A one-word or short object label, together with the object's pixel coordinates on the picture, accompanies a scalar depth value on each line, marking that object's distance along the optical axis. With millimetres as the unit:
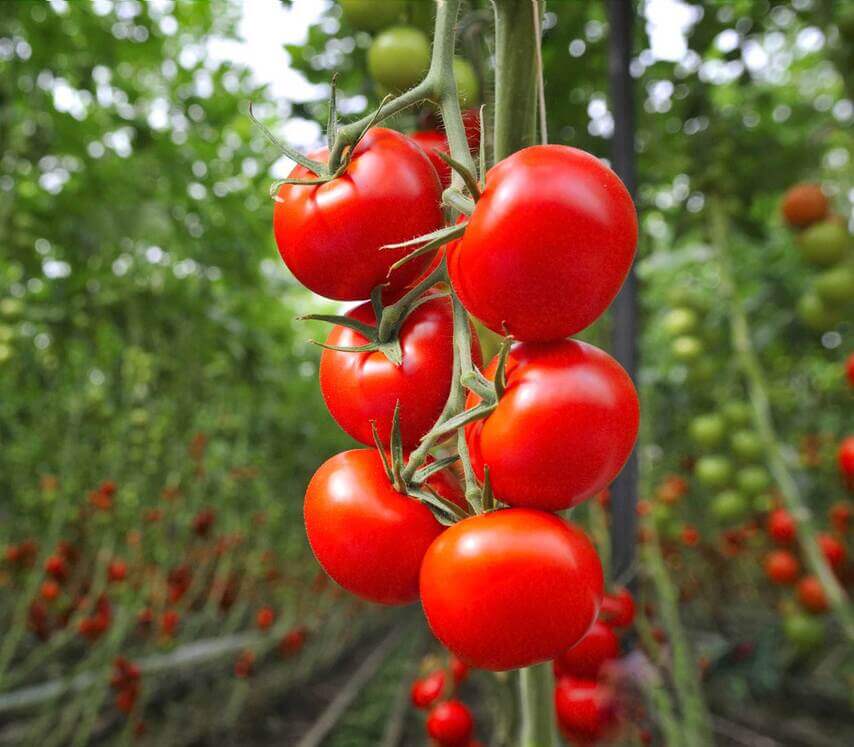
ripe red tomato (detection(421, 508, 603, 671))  300
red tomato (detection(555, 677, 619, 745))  547
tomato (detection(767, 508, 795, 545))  1638
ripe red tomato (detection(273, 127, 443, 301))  346
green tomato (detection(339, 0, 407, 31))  674
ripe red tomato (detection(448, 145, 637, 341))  302
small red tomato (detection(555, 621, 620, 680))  559
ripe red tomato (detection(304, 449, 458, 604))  351
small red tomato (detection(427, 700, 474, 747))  587
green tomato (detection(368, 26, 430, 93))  647
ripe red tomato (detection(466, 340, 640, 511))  313
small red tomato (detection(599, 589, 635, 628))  631
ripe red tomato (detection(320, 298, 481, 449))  360
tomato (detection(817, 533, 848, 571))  1584
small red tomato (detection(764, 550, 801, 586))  1643
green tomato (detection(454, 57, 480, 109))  570
